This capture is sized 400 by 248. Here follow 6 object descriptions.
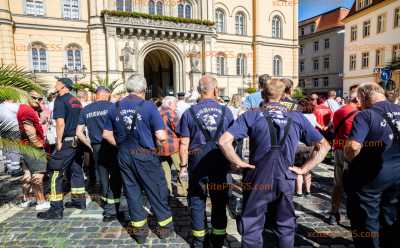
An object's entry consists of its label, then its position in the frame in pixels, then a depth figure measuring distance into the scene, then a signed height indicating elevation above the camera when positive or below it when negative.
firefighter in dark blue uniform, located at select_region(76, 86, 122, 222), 4.97 -0.85
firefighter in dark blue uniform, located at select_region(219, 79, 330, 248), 2.98 -0.63
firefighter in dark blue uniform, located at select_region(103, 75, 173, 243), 4.09 -0.74
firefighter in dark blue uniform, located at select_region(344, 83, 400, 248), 3.20 -0.80
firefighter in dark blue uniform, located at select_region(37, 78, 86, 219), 5.06 -0.67
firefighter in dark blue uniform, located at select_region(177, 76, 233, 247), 3.81 -0.82
